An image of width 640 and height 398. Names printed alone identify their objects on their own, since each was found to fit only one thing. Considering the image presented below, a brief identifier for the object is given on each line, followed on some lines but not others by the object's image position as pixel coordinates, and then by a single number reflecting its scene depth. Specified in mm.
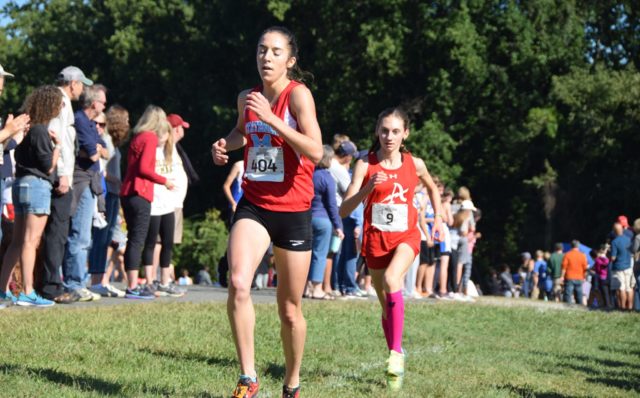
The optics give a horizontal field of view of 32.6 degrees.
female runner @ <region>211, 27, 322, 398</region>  6023
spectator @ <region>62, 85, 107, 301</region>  11281
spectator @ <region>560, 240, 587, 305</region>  24891
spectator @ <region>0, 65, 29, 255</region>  8477
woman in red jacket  11656
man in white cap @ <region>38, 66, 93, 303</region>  10438
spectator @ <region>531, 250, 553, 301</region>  30438
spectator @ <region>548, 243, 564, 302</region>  26750
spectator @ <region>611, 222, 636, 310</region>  21891
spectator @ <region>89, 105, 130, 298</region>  12445
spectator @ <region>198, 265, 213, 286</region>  29722
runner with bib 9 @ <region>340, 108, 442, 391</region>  8023
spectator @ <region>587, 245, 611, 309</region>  24578
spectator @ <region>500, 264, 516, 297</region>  34156
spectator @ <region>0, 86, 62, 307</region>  9984
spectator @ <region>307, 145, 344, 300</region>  13469
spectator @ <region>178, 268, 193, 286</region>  27475
